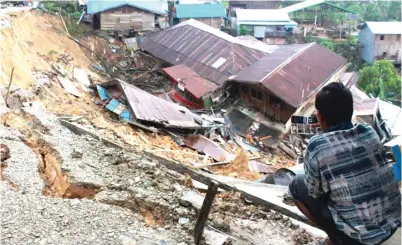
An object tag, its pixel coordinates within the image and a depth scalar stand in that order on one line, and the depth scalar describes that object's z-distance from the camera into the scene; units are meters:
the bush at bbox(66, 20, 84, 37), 22.12
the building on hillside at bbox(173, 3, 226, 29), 28.30
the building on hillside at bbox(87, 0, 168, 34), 23.75
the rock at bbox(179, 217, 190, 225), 4.26
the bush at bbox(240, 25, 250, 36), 30.30
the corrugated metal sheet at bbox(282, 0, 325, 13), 35.22
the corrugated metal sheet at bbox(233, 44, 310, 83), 15.02
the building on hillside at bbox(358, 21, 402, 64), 30.91
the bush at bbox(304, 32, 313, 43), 32.85
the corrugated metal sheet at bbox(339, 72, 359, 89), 18.44
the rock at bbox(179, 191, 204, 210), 4.47
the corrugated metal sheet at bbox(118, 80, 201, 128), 11.11
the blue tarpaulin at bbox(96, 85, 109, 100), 12.86
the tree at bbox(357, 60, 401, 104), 24.03
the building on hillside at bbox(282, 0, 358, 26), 36.38
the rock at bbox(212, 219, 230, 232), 4.29
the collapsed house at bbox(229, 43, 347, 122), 14.33
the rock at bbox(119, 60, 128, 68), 20.22
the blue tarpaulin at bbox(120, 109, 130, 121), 11.09
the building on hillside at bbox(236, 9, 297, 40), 30.61
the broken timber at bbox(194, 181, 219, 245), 3.84
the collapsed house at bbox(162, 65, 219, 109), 15.67
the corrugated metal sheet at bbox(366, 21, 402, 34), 30.81
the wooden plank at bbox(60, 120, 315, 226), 4.11
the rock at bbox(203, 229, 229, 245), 3.95
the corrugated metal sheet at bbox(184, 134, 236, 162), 11.01
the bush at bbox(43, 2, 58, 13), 22.28
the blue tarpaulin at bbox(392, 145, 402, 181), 3.83
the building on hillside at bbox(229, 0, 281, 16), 38.03
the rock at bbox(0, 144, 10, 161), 5.56
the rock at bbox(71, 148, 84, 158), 5.88
